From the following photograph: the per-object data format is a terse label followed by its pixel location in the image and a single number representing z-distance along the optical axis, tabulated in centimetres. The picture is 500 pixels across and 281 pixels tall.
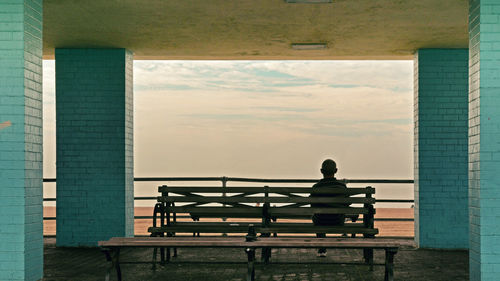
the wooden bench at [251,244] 601
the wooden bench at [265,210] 735
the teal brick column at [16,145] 630
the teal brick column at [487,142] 623
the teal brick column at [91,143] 1041
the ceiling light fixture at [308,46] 1041
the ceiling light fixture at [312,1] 751
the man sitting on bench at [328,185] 794
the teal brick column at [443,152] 1017
